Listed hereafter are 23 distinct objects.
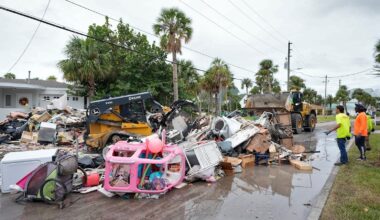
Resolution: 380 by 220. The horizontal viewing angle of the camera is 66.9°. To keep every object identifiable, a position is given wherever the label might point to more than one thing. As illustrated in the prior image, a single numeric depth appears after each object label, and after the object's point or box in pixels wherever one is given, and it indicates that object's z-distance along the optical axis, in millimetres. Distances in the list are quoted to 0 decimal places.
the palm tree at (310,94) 67838
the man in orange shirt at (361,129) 8750
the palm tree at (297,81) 53162
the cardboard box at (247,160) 8633
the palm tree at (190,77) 31931
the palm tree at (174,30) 22328
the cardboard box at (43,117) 15008
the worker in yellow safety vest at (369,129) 11055
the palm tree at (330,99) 84350
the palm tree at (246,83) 60875
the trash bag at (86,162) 7977
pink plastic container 5738
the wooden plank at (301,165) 8303
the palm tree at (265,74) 42997
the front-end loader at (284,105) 16906
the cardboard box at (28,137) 12930
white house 27467
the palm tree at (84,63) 24203
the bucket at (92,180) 6477
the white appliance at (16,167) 5949
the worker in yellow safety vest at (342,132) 8648
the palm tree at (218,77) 31489
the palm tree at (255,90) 53156
